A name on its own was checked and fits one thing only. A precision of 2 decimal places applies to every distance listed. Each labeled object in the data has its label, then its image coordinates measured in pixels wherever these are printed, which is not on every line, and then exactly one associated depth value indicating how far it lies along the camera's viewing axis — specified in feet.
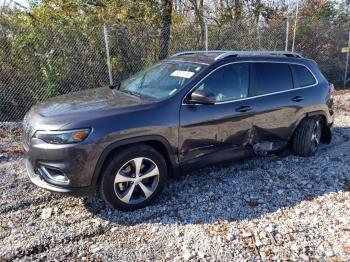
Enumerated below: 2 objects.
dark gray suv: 10.77
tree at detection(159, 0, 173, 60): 28.76
